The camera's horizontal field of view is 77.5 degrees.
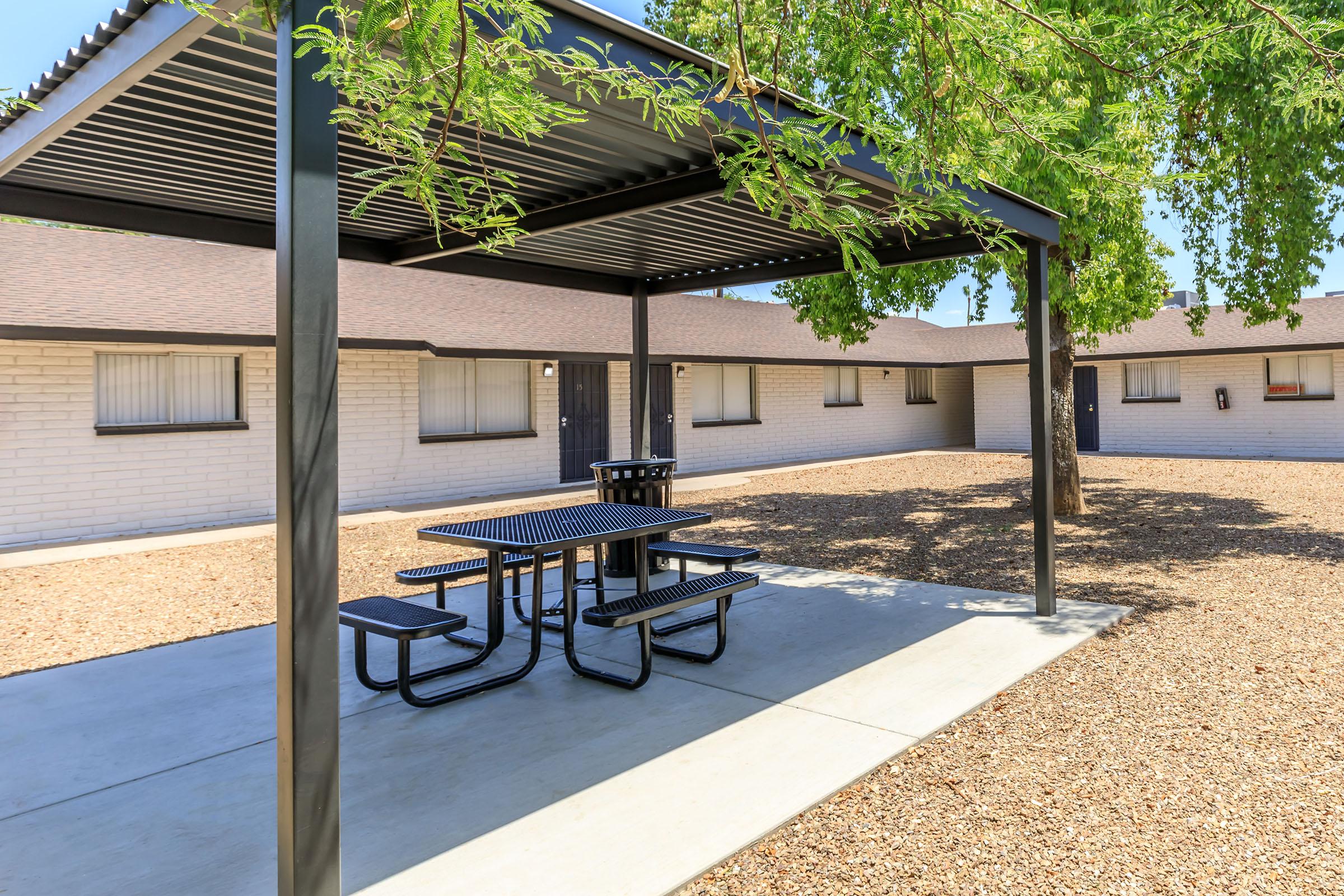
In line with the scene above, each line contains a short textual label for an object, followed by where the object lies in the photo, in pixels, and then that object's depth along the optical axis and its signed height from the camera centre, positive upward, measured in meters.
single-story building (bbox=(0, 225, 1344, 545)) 10.91 +1.49
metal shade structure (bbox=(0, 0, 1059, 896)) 2.41 +1.63
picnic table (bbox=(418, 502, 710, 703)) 4.57 -0.41
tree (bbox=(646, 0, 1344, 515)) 2.90 +2.16
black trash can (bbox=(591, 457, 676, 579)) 7.21 -0.17
